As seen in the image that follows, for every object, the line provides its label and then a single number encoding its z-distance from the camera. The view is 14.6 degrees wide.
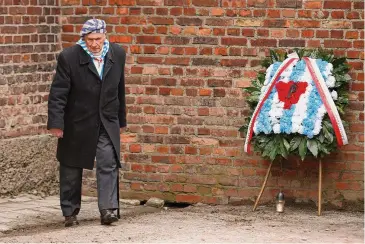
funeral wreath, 12.92
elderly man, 12.03
